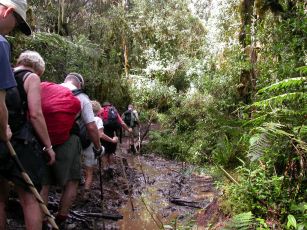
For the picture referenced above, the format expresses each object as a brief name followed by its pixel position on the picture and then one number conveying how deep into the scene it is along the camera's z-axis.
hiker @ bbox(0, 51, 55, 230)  3.35
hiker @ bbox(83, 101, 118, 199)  6.23
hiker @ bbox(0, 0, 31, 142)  2.68
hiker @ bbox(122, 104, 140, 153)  15.10
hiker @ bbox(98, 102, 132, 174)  8.76
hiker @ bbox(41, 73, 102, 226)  4.26
